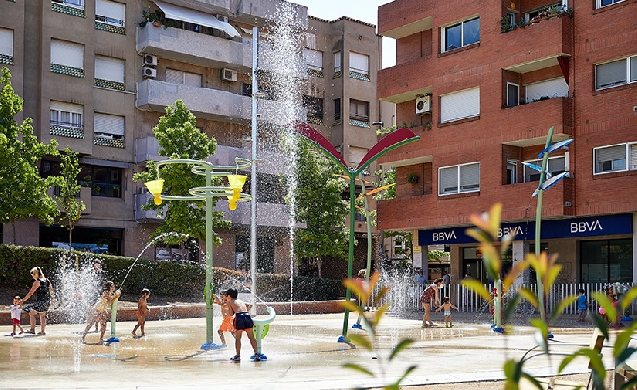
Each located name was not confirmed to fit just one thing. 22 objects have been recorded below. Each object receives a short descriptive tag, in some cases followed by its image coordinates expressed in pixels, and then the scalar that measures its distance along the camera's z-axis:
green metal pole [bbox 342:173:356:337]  18.73
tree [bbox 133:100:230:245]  37.81
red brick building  29.78
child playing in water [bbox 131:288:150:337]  20.83
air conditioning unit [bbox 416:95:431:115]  37.00
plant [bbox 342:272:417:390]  2.87
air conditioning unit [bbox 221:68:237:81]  47.00
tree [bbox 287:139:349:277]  44.34
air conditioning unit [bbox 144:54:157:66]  43.38
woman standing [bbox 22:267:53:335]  21.44
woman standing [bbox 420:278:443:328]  24.97
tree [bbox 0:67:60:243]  32.19
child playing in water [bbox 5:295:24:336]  21.31
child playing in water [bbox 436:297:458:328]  24.70
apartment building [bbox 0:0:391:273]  39.53
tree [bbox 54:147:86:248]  36.30
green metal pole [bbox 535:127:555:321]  21.70
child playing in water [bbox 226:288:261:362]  14.49
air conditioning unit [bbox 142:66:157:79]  43.22
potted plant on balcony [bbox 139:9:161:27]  43.14
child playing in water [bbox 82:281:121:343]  19.30
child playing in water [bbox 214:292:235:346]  16.94
